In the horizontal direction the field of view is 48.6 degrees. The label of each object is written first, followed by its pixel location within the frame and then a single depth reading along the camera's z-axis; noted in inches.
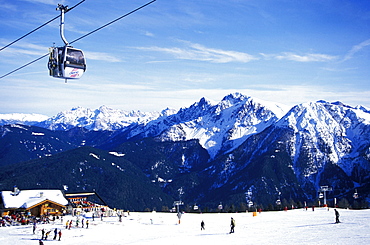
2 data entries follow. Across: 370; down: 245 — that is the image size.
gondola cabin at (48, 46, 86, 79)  925.2
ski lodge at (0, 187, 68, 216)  3233.3
